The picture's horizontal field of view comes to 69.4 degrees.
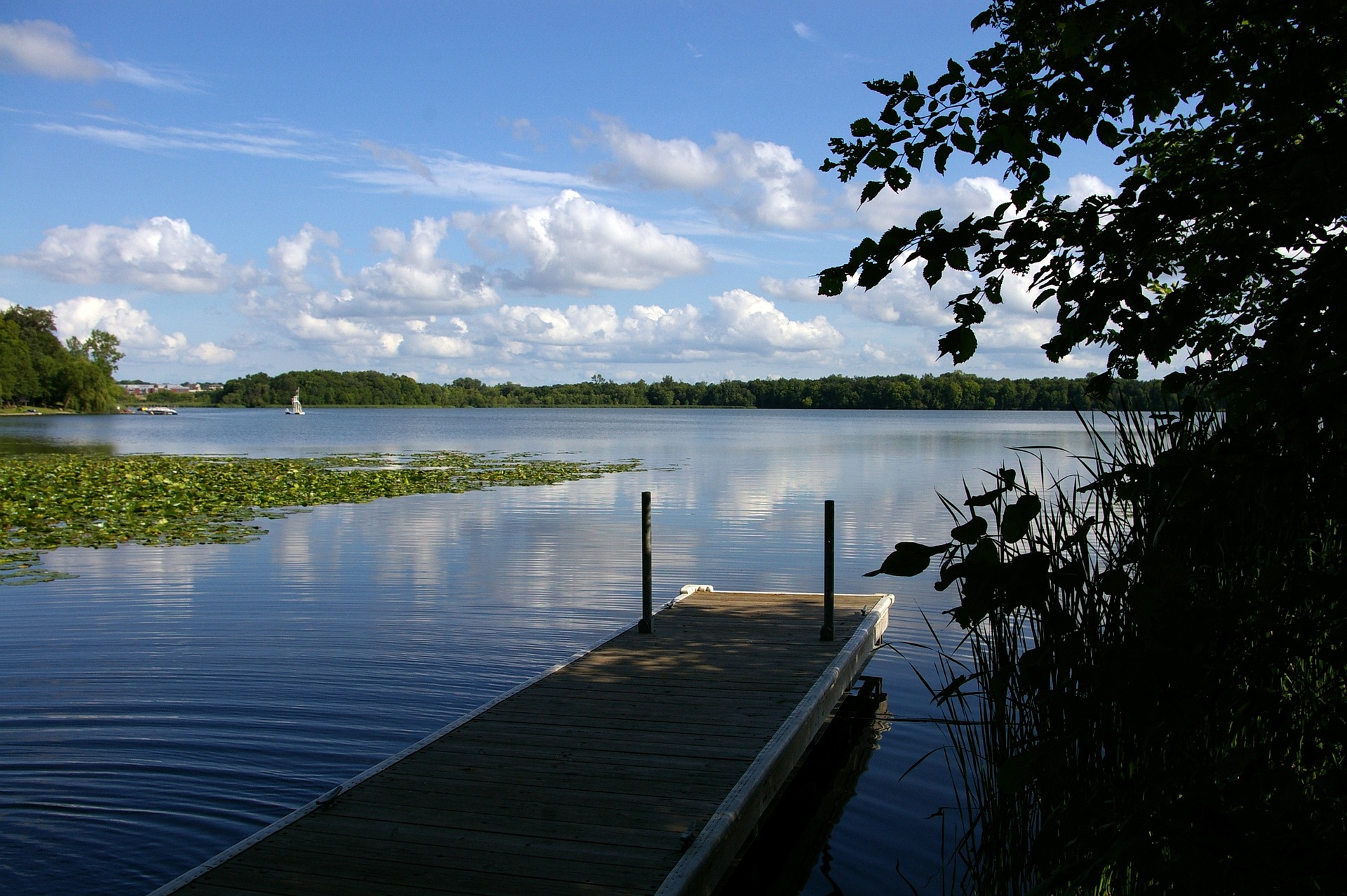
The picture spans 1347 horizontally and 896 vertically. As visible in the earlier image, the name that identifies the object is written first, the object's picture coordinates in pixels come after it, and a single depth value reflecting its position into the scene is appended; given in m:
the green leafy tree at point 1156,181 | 1.93
